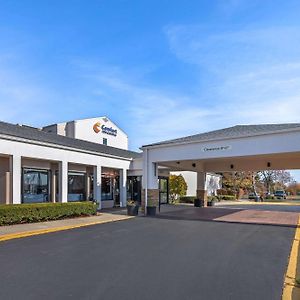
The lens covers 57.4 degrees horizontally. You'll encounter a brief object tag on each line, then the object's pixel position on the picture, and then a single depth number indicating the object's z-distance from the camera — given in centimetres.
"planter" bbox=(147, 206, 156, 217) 1670
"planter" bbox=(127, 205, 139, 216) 1618
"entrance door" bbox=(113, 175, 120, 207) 2154
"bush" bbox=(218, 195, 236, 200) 3657
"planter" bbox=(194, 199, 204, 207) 2401
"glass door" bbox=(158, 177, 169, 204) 2572
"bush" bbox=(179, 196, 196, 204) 2895
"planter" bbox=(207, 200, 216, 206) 2564
